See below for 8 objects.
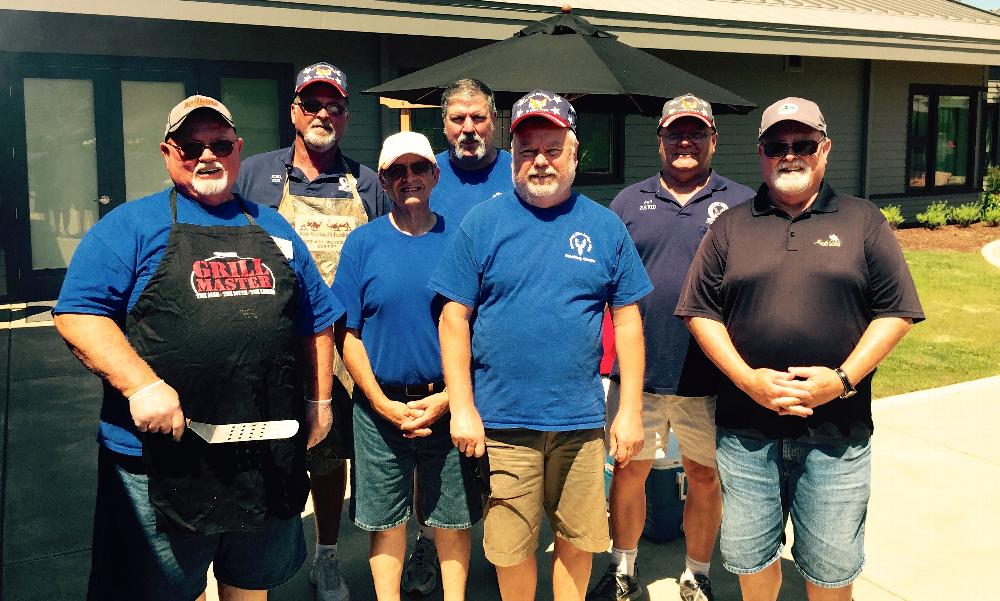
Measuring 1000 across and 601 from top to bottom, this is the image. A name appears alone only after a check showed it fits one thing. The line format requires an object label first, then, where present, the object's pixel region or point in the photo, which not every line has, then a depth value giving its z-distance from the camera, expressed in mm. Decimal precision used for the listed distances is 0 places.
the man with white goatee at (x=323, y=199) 3625
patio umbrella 4926
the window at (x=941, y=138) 17500
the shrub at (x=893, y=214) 15672
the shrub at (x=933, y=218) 16469
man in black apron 2428
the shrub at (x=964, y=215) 16641
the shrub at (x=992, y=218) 17078
